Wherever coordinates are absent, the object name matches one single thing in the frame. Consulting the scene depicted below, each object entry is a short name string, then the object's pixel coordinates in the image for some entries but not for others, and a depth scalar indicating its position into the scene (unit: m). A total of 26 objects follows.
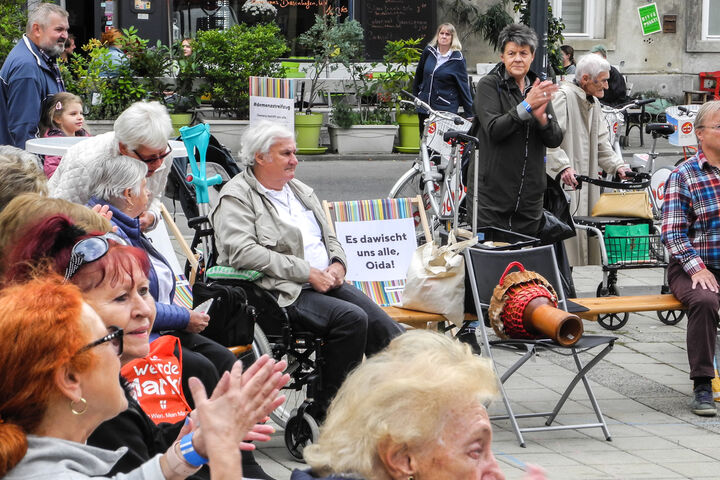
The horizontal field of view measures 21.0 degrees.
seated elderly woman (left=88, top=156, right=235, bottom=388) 7.79
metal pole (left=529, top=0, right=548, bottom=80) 16.73
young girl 12.65
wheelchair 9.11
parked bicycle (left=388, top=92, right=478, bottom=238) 16.62
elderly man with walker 13.89
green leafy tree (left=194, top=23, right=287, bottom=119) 26.68
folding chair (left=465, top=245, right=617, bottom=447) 9.65
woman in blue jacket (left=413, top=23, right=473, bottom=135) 24.05
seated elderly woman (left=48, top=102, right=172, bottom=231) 8.05
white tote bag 10.37
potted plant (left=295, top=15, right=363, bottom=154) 27.78
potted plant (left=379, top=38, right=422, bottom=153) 28.37
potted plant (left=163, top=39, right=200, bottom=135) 26.13
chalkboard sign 33.32
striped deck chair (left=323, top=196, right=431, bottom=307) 11.91
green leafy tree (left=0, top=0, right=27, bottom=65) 19.36
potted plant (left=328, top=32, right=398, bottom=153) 27.78
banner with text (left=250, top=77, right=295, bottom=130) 13.82
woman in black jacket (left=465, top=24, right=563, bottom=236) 12.14
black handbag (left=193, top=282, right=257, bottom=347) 8.68
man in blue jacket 13.16
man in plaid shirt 10.81
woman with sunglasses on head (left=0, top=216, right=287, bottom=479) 5.57
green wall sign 37.67
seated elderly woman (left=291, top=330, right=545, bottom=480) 4.33
